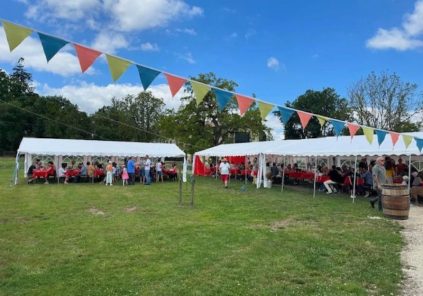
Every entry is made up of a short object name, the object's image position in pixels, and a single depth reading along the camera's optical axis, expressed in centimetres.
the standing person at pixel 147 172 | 1986
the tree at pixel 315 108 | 4716
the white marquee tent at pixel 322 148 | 1314
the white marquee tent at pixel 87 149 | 2041
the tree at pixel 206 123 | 3441
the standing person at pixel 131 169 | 1961
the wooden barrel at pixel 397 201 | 959
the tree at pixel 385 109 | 3303
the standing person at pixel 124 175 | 1922
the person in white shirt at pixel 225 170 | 1822
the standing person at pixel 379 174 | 1059
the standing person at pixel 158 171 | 2152
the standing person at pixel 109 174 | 1928
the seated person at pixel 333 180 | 1608
